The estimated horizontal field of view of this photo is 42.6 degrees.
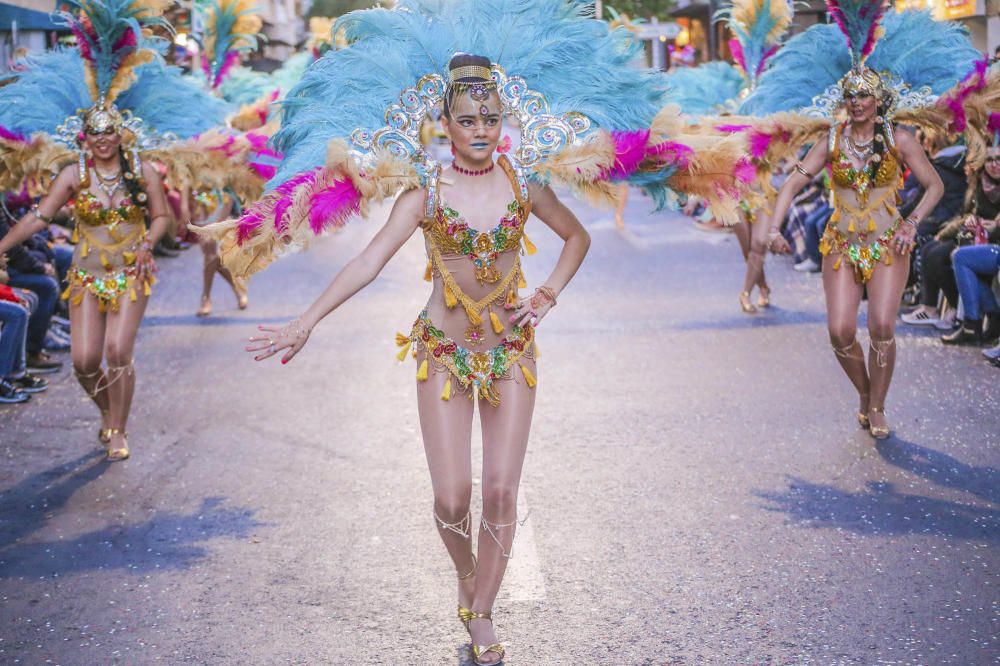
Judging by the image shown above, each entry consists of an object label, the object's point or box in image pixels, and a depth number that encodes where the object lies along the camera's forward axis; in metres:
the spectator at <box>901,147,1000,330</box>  10.57
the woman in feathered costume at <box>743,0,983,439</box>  7.34
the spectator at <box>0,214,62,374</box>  10.87
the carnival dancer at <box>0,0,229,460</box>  7.63
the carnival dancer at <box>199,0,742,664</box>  4.69
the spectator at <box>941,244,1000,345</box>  10.34
